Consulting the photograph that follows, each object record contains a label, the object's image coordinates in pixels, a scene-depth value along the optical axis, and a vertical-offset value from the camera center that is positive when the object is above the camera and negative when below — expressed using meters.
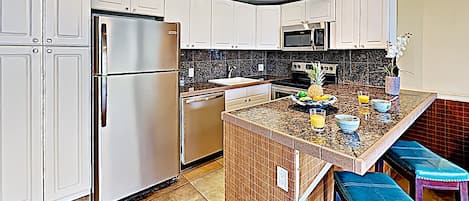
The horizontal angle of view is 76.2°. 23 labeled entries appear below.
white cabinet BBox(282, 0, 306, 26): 4.21 +1.09
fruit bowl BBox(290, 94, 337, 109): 2.23 -0.10
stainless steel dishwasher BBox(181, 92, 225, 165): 3.30 -0.45
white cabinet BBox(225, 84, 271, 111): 3.81 -0.11
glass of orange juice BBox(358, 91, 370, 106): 2.33 -0.09
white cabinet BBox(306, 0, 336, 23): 3.88 +1.04
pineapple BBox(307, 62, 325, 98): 2.33 +0.02
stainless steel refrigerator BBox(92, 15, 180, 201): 2.39 -0.14
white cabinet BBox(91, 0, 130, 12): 2.56 +0.74
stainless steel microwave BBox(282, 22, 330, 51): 3.96 +0.72
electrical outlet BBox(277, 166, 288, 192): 1.57 -0.48
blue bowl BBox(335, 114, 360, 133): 1.50 -0.18
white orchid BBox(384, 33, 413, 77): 2.65 +0.36
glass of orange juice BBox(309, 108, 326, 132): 1.55 -0.18
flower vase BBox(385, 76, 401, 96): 2.81 +0.03
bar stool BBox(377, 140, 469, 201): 1.76 -0.51
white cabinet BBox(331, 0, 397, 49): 3.41 +0.77
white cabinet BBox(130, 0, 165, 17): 2.87 +0.81
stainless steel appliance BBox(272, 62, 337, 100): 4.12 +0.09
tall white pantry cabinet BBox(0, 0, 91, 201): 2.00 -0.09
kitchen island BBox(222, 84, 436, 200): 1.33 -0.28
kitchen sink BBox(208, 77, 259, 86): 4.13 +0.10
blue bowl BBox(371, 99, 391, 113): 2.06 -0.12
